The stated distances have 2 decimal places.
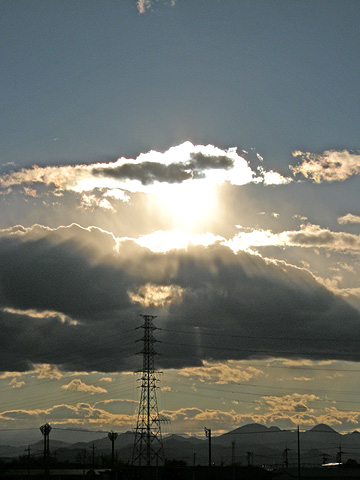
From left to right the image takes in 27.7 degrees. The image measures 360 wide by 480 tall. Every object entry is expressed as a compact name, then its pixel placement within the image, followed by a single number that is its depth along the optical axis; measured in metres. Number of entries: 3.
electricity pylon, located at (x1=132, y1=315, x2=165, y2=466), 157.62
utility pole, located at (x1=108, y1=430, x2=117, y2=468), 191.75
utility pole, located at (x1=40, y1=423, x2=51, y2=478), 172.00
